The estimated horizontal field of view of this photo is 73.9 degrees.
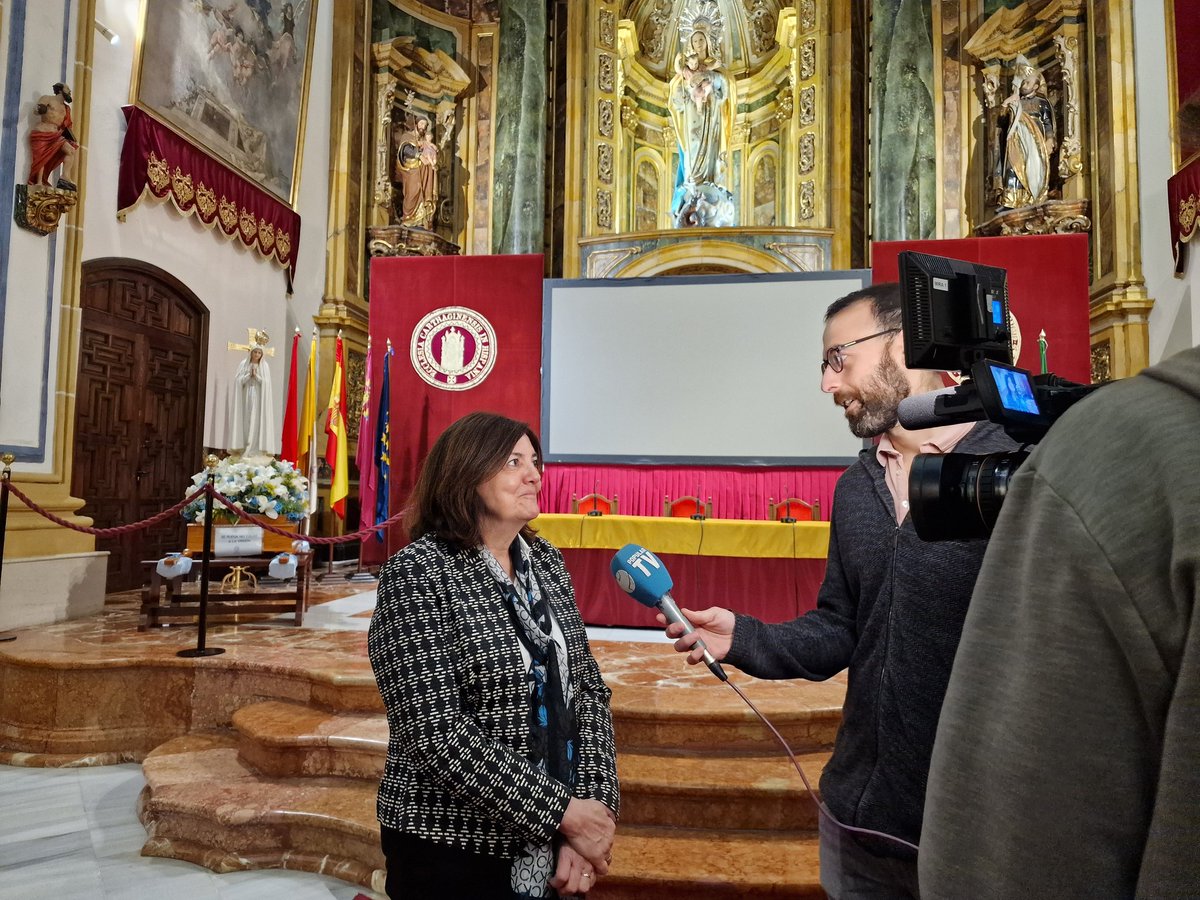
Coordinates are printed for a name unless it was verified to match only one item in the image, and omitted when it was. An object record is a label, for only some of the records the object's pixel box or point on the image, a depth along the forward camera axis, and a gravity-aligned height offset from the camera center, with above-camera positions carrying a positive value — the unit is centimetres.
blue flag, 698 +37
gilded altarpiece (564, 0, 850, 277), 1115 +556
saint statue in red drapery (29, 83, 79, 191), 527 +229
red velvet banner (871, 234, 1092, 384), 630 +160
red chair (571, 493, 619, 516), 660 -12
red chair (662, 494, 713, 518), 648 -14
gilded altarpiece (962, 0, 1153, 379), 854 +421
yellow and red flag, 824 +45
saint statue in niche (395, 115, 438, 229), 1101 +438
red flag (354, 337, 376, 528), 716 +23
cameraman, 38 -9
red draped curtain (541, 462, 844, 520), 638 +4
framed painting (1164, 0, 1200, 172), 720 +390
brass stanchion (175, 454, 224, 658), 427 -60
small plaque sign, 530 -38
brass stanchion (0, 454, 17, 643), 443 -8
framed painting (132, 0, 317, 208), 704 +397
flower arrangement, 544 -3
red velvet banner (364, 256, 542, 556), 694 +130
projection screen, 641 +98
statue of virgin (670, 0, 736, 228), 1188 +549
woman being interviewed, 151 -49
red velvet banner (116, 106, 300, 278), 670 +280
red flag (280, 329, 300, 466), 841 +54
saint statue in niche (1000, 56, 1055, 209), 965 +431
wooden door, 660 +71
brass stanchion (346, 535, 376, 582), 835 -94
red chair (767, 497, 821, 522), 628 -14
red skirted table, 547 -49
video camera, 65 +9
